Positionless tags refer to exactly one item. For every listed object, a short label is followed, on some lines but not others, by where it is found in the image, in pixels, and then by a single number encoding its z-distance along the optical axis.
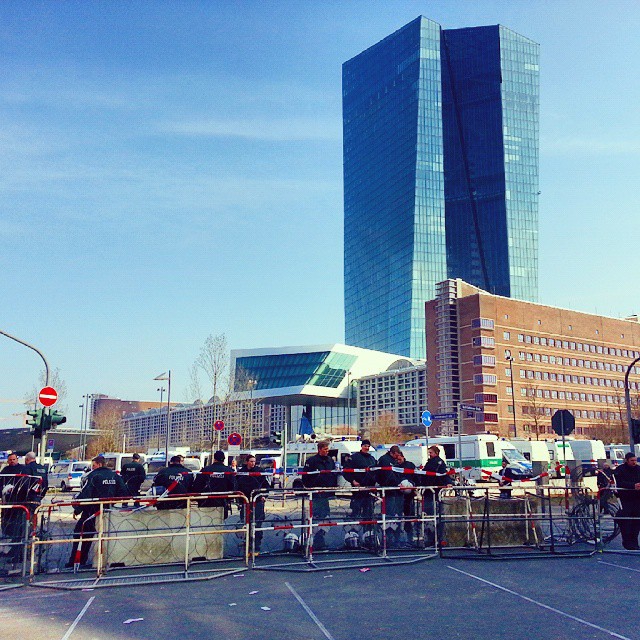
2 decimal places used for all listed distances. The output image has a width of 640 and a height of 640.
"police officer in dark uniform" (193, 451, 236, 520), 13.60
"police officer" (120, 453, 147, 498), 18.70
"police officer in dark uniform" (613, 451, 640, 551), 13.46
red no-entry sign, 18.48
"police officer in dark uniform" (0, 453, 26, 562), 12.06
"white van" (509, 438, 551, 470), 40.41
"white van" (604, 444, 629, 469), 48.44
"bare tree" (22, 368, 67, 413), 65.36
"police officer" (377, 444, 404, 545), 13.42
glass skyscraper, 149.25
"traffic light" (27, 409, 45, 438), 18.88
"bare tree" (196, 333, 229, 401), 41.94
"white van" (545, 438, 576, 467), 43.28
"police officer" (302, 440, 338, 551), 13.55
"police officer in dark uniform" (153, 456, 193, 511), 14.46
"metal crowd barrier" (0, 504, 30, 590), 11.61
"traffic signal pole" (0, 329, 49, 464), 20.58
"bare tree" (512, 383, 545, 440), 88.38
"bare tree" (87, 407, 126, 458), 79.06
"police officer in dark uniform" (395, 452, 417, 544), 13.48
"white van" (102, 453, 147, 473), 40.78
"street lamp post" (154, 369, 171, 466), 43.50
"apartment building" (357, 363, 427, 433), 103.56
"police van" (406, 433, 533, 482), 33.91
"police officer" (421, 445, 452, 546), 13.64
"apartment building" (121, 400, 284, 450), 63.04
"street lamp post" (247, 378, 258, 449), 50.16
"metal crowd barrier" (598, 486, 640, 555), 13.38
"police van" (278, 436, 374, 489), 37.50
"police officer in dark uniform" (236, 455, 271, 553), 13.09
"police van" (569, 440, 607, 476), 44.19
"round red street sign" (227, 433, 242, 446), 27.15
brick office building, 88.69
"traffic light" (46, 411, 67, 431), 18.92
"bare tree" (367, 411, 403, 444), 84.44
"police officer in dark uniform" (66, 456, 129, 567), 12.00
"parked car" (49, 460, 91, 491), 36.91
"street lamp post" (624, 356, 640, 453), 22.84
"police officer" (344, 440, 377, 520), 13.34
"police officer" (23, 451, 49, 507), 13.14
